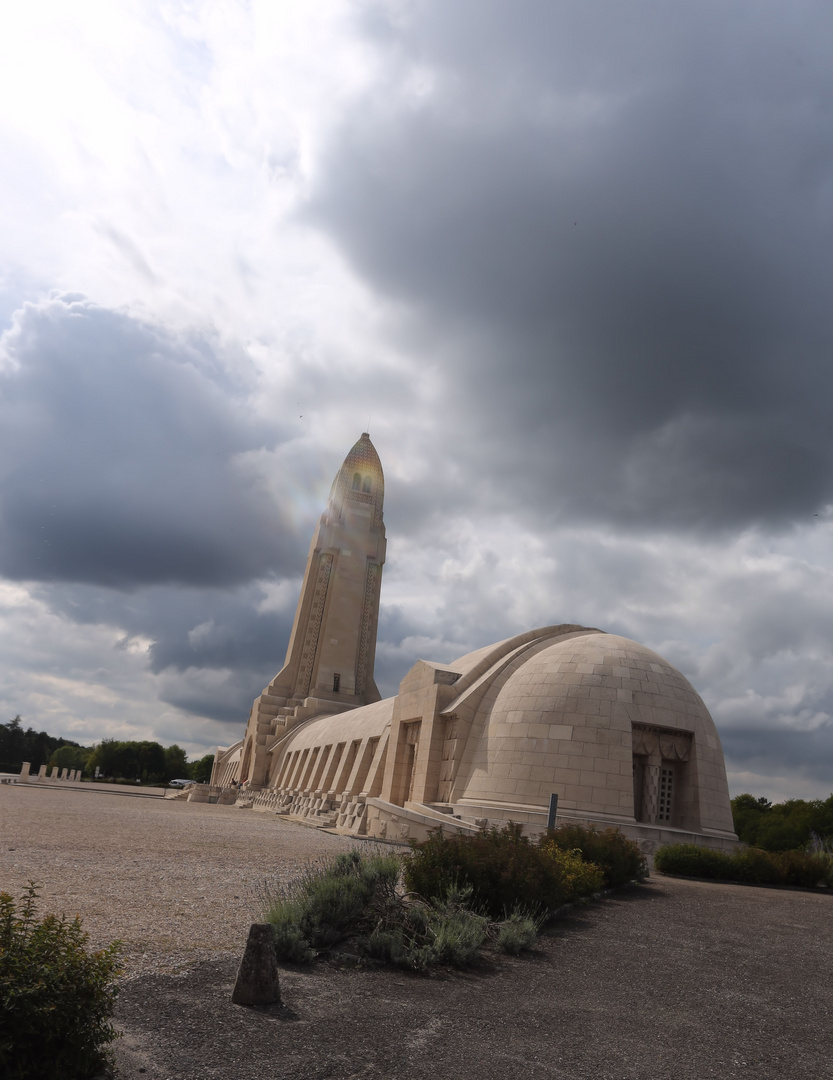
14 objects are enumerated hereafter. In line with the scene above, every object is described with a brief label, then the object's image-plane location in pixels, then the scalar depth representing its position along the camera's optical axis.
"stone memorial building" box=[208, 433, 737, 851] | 17.92
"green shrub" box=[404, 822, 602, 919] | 8.55
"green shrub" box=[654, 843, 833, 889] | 15.52
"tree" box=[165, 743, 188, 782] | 97.25
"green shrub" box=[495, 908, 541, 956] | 7.22
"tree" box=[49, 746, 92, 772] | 89.67
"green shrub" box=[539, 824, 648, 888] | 12.34
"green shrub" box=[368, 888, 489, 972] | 6.42
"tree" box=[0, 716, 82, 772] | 74.56
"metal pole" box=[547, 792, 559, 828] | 13.78
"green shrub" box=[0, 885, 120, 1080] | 3.33
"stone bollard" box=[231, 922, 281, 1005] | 4.85
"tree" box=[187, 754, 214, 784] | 109.43
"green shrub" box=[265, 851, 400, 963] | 6.15
